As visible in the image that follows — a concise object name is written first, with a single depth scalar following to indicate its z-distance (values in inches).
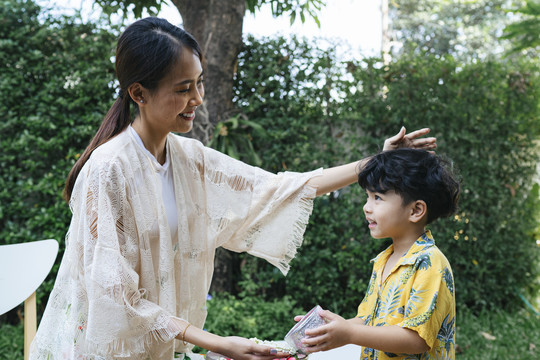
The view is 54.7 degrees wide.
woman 64.7
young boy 59.9
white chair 89.9
